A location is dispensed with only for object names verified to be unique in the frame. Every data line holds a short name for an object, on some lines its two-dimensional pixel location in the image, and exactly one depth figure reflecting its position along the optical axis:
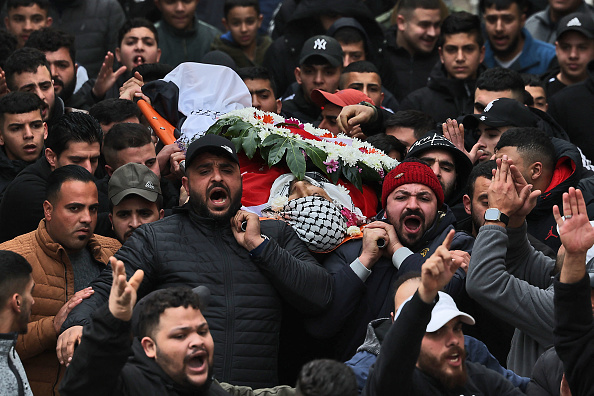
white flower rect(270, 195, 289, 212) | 15.49
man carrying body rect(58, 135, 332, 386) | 13.73
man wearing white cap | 10.87
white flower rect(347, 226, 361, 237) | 15.35
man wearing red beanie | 14.45
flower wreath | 16.16
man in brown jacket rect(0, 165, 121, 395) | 13.69
